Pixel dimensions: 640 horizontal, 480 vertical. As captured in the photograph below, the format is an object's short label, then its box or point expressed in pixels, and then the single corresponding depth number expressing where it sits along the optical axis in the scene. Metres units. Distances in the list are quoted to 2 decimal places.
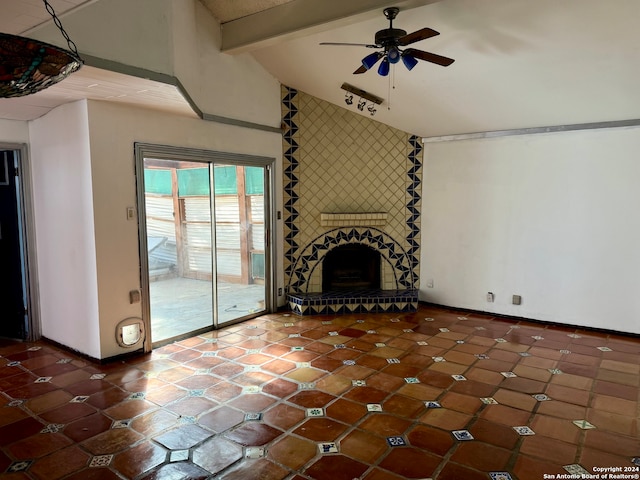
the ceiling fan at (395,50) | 2.93
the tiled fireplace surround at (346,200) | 5.35
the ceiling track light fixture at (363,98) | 4.50
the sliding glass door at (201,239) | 4.09
